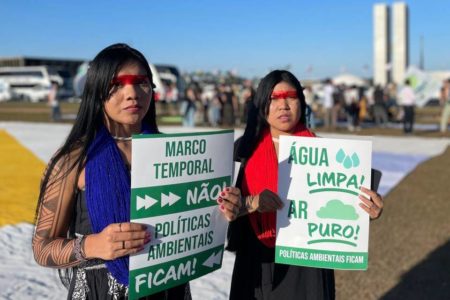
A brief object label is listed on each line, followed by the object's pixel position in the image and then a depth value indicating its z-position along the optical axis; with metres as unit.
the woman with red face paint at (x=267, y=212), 2.41
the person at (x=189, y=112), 20.19
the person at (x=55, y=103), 22.61
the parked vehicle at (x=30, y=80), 57.41
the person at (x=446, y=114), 16.08
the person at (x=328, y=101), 18.75
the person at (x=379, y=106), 19.83
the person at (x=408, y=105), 16.52
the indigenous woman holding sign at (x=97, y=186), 1.77
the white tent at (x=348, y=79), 56.28
